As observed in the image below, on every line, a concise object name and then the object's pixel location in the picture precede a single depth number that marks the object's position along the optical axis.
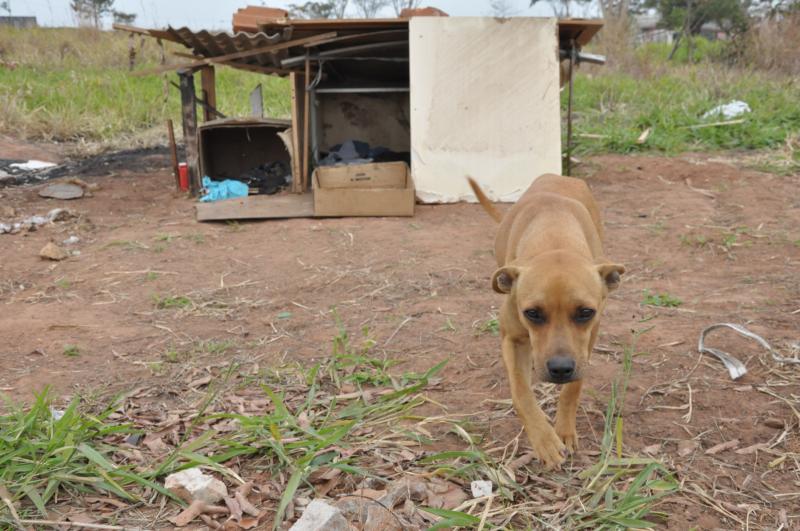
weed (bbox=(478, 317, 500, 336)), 4.77
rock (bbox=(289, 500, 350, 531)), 2.57
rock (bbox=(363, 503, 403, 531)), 2.71
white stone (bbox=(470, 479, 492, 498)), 2.99
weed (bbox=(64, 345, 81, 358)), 4.54
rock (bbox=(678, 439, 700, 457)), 3.31
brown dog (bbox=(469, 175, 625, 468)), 3.15
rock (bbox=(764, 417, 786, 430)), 3.48
